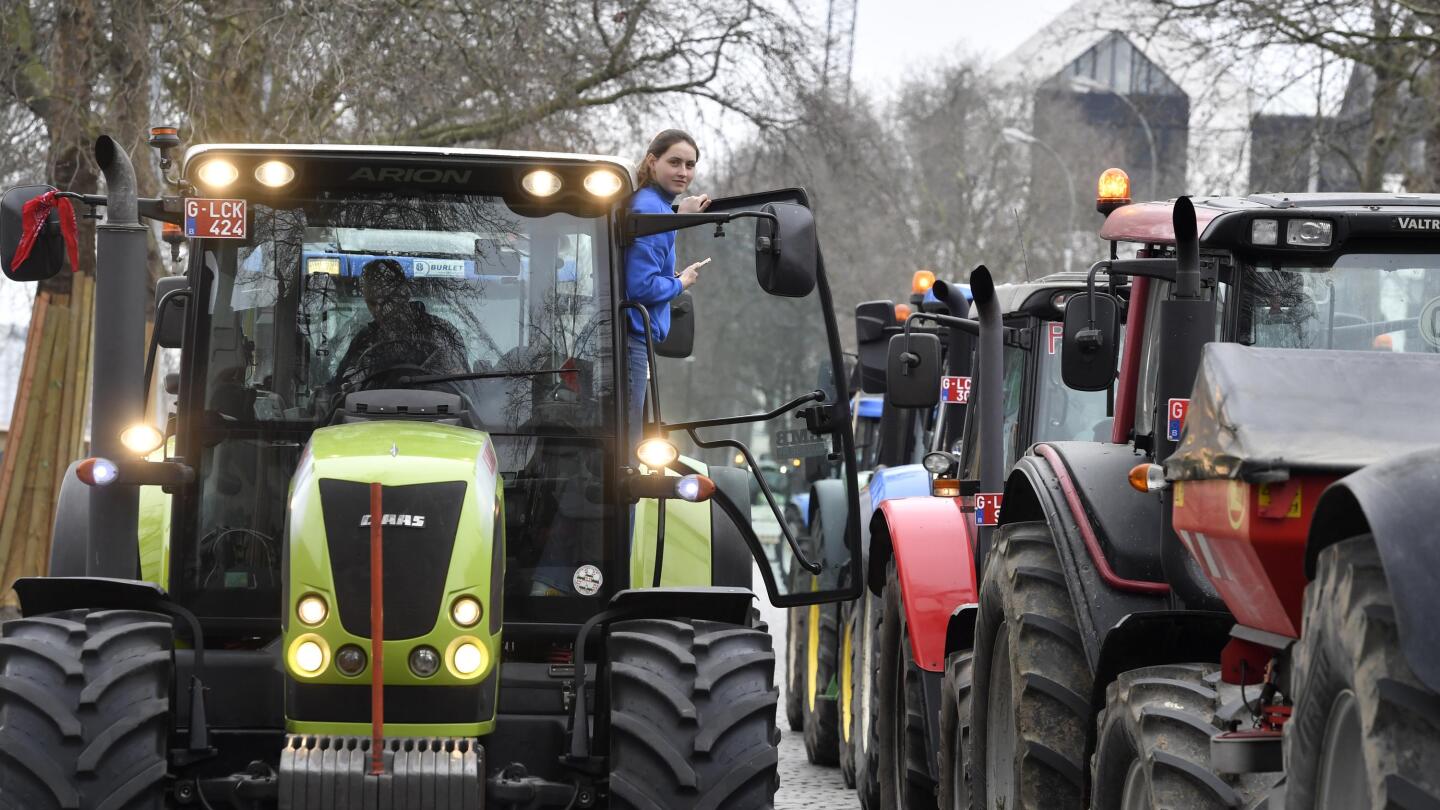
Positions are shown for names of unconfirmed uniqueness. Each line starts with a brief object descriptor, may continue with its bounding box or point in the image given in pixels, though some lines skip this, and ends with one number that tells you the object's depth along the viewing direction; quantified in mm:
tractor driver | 12101
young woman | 12601
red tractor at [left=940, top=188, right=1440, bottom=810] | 9633
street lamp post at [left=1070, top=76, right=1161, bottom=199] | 51859
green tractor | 10595
